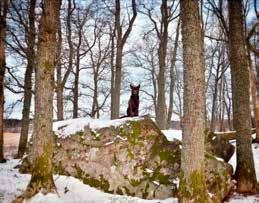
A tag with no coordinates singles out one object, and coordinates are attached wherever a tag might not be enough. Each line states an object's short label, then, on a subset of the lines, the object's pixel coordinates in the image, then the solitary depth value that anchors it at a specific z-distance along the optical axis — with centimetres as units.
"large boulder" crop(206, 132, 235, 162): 1102
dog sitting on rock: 1091
